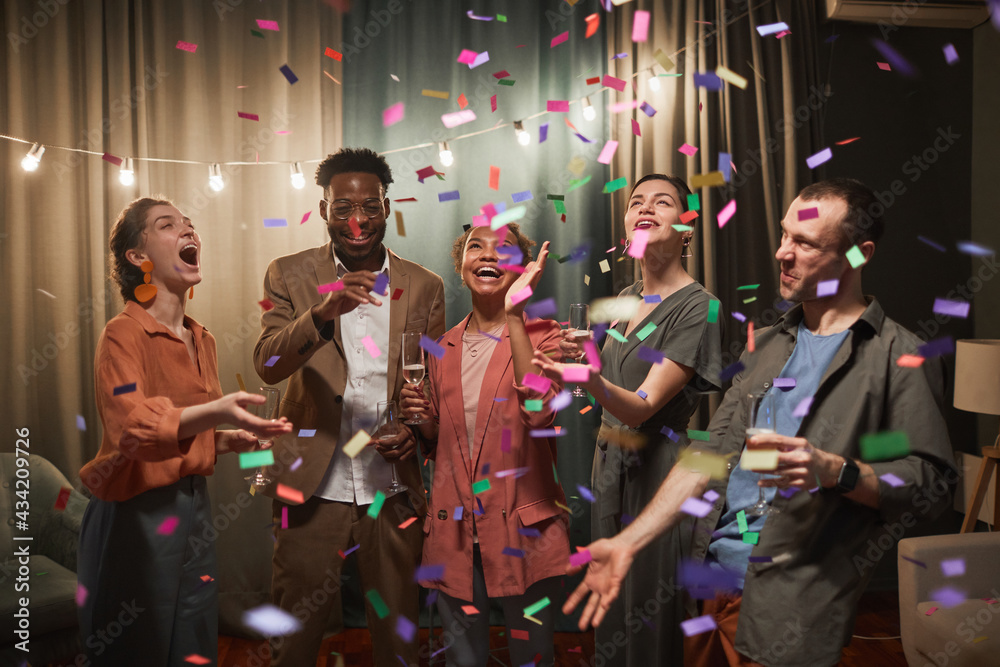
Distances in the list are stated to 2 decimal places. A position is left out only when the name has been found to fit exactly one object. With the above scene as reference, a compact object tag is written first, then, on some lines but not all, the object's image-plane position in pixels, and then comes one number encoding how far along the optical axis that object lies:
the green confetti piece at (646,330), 2.13
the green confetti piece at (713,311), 2.09
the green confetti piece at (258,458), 2.01
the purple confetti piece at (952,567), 2.74
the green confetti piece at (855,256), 1.63
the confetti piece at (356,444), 2.28
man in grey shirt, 1.44
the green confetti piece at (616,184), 3.56
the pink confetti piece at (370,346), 2.39
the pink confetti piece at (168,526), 1.98
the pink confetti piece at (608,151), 3.61
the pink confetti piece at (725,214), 3.49
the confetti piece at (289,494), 2.21
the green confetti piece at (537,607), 2.12
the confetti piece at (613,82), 3.61
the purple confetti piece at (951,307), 3.86
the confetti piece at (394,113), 3.71
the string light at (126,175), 3.03
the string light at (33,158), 2.73
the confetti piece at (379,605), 2.25
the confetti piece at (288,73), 3.52
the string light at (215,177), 2.97
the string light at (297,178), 3.16
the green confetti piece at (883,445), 1.48
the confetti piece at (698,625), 1.75
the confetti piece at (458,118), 3.60
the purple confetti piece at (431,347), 2.25
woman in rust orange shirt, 1.88
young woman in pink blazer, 2.10
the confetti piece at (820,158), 3.40
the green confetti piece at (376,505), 2.25
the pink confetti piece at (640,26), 3.59
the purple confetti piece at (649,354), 2.07
